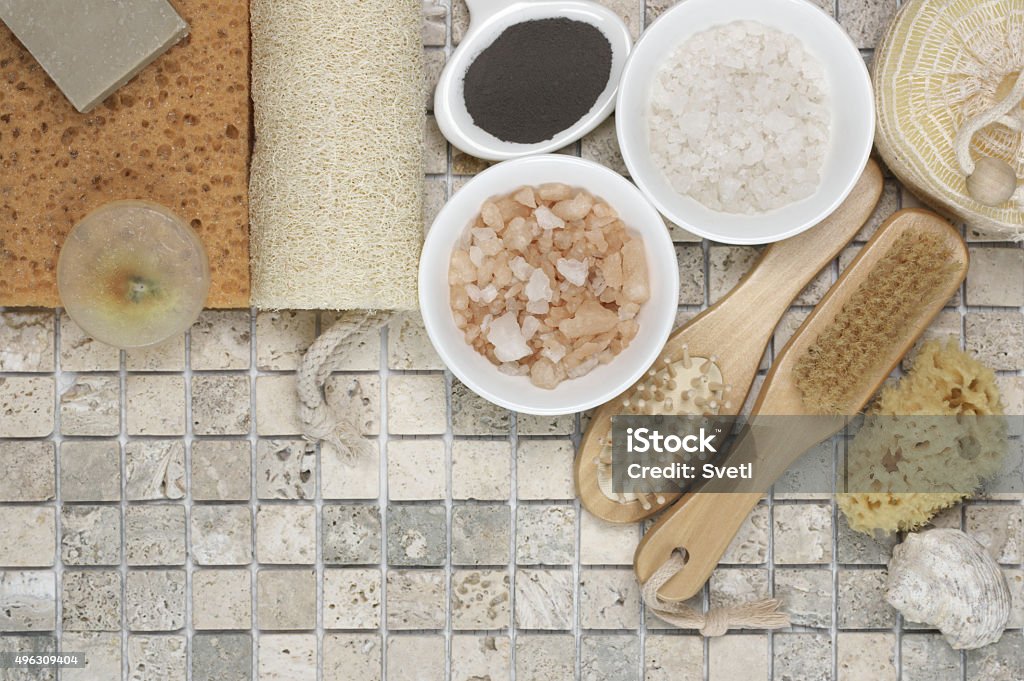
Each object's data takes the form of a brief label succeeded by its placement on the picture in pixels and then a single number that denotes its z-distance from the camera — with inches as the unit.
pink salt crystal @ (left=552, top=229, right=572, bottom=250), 25.9
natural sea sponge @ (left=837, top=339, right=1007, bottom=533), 26.4
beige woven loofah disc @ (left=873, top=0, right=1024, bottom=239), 26.1
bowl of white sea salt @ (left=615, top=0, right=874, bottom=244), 26.0
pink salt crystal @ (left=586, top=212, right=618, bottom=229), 25.9
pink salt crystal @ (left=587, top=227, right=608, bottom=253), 25.9
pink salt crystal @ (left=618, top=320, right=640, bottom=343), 26.0
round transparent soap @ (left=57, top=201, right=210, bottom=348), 25.3
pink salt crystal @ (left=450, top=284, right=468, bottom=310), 26.0
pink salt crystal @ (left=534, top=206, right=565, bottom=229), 25.9
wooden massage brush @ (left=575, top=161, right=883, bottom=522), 26.6
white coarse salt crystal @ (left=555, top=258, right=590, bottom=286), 25.8
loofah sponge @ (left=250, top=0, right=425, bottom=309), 25.9
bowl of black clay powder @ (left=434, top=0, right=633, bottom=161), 26.2
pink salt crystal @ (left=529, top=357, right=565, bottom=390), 25.9
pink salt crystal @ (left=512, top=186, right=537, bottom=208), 26.0
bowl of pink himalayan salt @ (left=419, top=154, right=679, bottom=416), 25.8
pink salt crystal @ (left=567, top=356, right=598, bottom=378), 26.0
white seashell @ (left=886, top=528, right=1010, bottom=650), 26.2
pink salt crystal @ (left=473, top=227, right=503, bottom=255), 25.9
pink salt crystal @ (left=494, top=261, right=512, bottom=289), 25.9
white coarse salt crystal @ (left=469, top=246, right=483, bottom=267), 25.9
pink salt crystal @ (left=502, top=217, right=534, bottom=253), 25.8
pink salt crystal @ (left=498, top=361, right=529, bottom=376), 26.1
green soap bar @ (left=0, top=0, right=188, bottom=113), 25.3
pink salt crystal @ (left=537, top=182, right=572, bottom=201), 26.0
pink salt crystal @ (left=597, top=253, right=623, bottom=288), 25.9
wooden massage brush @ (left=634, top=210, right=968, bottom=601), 26.3
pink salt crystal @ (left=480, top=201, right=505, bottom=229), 25.9
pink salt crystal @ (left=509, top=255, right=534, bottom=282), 25.9
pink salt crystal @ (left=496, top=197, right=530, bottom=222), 26.0
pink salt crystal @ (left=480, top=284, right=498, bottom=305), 25.9
